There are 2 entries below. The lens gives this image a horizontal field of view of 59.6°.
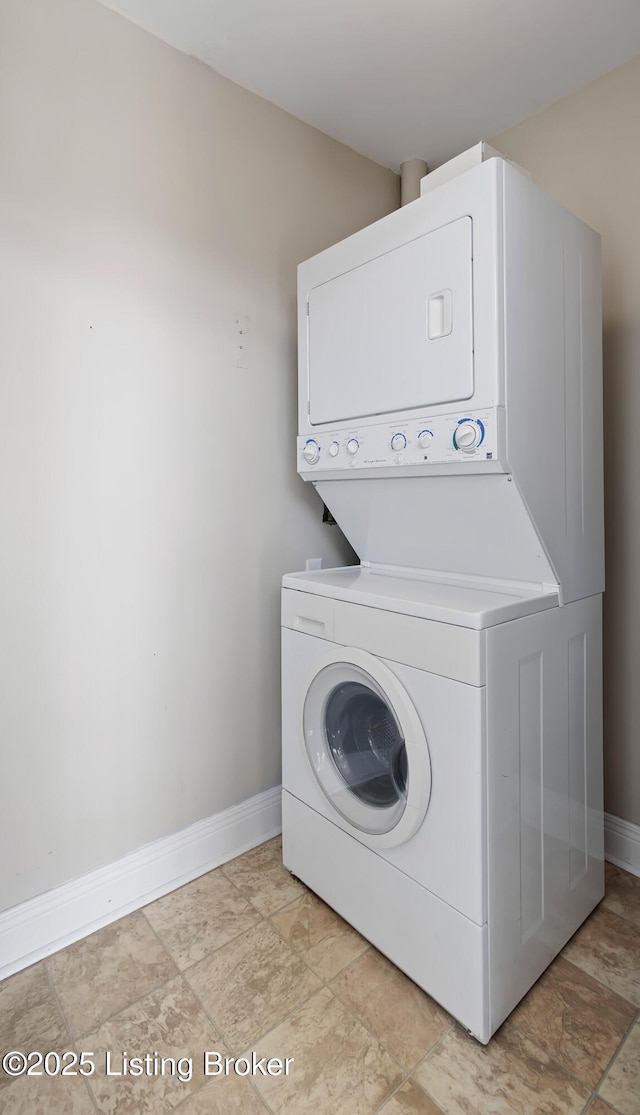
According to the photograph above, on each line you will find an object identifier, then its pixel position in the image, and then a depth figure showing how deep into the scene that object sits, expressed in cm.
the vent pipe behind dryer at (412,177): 226
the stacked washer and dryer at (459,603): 123
